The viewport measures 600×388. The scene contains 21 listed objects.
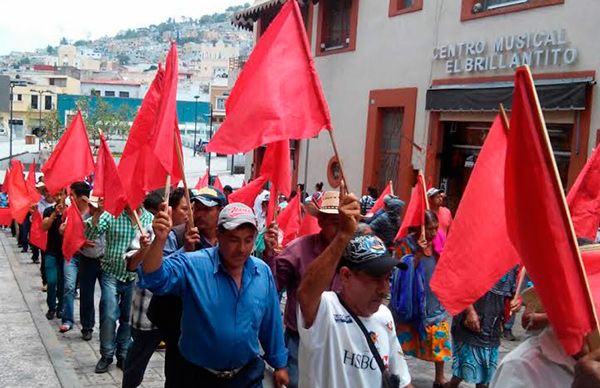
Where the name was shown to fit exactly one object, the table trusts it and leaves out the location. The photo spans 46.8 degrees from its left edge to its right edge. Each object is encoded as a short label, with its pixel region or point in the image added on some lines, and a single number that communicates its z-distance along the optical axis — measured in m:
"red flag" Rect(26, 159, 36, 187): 16.57
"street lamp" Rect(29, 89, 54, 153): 53.04
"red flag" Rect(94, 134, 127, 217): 5.26
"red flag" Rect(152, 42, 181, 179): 4.42
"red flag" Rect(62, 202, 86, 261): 7.62
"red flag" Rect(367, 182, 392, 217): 10.23
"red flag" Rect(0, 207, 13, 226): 19.13
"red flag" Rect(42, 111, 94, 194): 8.19
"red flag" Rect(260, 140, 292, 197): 5.30
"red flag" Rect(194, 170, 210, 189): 14.57
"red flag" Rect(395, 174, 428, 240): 6.64
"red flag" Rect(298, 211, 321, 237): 6.31
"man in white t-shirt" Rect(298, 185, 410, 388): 3.00
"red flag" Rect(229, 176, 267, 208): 7.21
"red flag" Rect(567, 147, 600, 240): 4.56
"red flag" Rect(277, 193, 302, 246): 8.17
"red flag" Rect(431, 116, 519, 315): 3.40
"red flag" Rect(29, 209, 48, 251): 9.39
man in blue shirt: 3.53
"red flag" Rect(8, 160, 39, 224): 15.03
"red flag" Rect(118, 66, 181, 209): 5.00
